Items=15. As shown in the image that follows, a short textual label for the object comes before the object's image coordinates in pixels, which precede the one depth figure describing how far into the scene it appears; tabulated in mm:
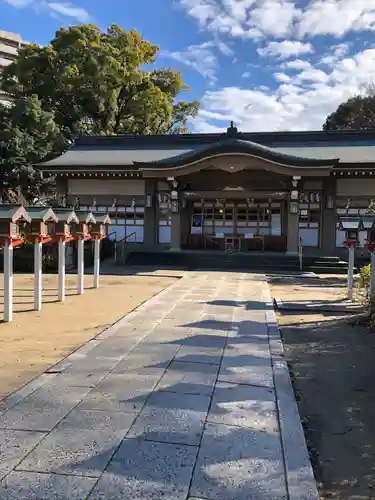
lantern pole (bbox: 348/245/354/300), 10448
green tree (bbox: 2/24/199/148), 25656
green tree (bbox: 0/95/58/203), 22469
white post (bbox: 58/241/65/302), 9500
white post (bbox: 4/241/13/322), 7418
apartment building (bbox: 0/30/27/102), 58500
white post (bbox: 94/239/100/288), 11695
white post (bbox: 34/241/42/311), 8391
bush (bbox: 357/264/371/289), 9375
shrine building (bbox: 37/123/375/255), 17562
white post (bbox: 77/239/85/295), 10414
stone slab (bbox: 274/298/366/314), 9000
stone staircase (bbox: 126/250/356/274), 16547
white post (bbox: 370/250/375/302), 7934
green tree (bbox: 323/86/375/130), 34562
